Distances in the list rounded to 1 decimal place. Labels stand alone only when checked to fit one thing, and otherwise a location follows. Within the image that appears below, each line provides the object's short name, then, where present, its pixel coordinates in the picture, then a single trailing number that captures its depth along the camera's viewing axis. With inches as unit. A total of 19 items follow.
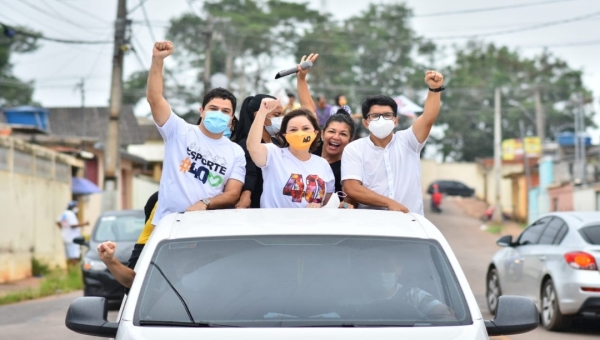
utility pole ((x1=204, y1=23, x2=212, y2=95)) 1429.3
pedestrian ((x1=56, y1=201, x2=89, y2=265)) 948.0
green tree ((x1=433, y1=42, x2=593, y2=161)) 2787.9
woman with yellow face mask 255.1
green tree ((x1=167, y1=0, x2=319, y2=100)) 2233.0
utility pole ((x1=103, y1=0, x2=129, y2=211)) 943.0
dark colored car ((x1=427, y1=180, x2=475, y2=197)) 2869.1
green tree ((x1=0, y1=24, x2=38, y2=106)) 2236.7
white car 180.9
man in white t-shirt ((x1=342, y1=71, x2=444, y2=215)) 277.6
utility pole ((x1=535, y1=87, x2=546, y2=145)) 2296.6
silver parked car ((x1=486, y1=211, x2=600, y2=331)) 458.9
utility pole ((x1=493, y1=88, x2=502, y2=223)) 2148.1
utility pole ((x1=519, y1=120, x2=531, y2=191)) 2146.8
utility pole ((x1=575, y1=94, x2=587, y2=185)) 1809.5
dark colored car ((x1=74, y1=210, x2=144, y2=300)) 594.2
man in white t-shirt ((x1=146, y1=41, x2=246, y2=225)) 258.5
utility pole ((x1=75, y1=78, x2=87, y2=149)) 1651.3
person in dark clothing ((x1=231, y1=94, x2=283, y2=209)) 300.8
